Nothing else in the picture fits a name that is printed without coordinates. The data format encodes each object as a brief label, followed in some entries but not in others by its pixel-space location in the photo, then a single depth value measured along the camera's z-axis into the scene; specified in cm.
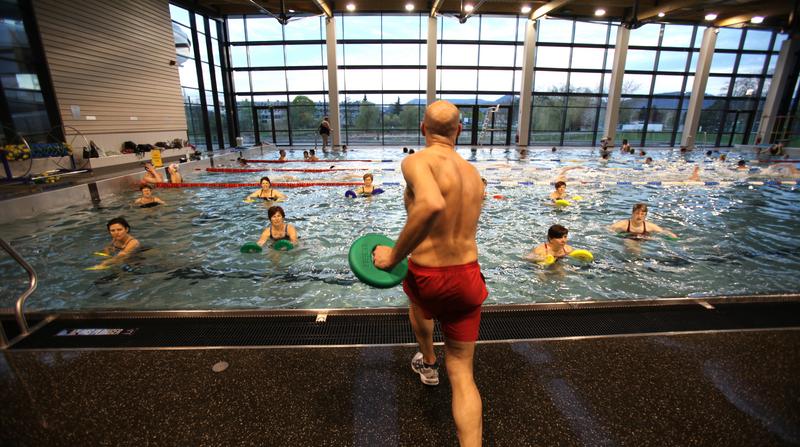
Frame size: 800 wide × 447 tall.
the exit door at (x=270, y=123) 1955
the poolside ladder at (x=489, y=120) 1962
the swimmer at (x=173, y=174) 954
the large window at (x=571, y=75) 1828
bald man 144
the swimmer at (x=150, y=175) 888
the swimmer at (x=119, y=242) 462
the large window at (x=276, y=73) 1809
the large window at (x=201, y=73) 1500
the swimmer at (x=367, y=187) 830
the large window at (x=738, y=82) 1894
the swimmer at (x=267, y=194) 775
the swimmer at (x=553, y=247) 441
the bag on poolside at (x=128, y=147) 1150
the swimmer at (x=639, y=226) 541
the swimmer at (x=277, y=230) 507
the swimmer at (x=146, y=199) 717
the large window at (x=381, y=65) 1805
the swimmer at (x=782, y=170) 1092
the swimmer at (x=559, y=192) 754
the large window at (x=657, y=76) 1877
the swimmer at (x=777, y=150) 1449
